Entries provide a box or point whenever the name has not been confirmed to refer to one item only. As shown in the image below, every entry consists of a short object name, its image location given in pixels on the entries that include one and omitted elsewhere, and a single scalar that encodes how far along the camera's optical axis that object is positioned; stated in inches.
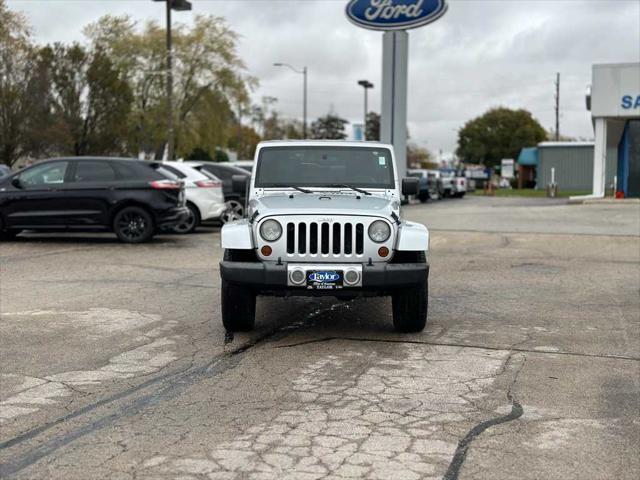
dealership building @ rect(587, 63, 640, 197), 1277.1
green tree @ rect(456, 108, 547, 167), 3914.9
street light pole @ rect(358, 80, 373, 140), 2460.6
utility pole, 3408.0
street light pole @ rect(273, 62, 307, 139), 2111.2
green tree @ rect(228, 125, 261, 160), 3253.0
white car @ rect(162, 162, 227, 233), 685.9
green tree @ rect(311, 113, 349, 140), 4252.0
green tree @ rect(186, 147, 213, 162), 2778.1
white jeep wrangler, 267.0
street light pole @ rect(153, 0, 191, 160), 1286.9
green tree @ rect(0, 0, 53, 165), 1481.3
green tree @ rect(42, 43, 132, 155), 1553.9
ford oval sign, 901.8
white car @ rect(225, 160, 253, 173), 929.2
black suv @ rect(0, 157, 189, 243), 580.1
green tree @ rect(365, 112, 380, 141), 4344.5
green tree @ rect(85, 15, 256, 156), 1921.3
